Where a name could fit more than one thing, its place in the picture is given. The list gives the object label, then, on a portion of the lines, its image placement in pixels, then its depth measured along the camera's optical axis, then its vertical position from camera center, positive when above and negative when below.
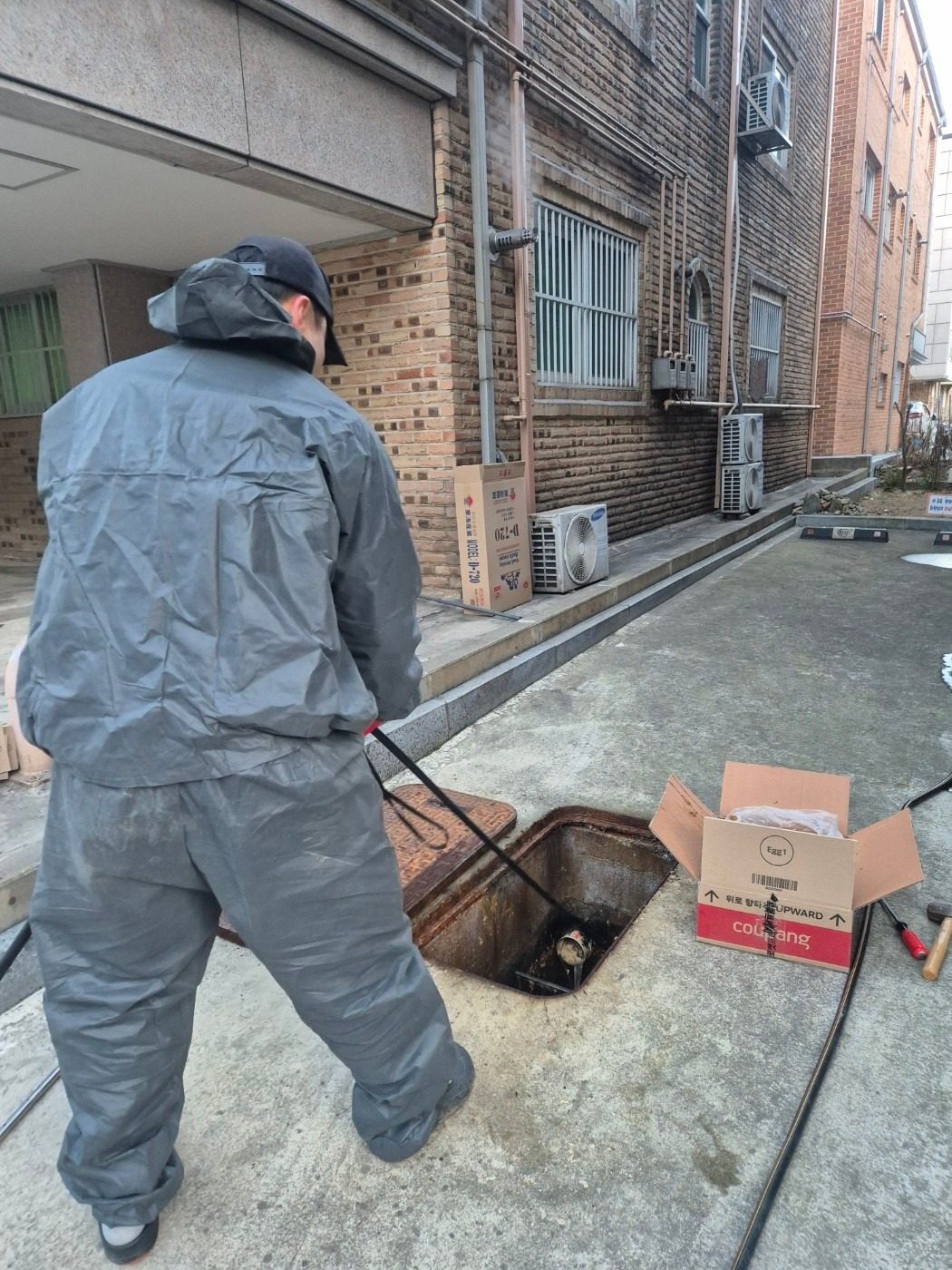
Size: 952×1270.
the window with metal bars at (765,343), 11.72 +1.22
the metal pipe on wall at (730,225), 9.47 +2.43
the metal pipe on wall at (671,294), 8.57 +1.42
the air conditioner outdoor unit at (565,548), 5.99 -0.84
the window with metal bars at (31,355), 6.77 +0.83
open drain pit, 2.67 -1.63
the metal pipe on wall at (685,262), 8.76 +1.79
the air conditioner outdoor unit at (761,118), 9.80 +3.70
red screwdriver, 2.28 -1.46
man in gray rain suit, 1.35 -0.42
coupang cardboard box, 2.18 -1.24
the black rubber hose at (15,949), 1.71 -1.04
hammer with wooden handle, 2.20 -1.43
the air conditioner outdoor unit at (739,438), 10.00 -0.13
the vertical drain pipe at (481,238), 5.30 +1.34
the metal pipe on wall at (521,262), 5.75 +1.24
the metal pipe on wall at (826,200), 12.97 +3.74
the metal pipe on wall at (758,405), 8.81 +0.28
